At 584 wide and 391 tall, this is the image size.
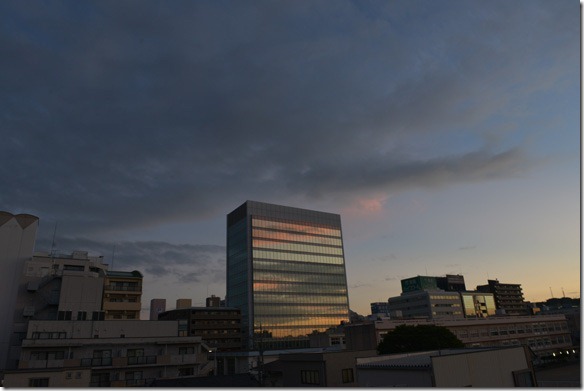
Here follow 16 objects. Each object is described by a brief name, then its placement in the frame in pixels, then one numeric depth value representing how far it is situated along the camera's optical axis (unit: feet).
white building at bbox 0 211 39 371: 173.17
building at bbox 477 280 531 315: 638.53
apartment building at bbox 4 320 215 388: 134.72
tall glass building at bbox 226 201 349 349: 375.04
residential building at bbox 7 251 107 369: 172.89
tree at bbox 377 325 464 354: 173.78
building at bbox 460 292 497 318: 522.47
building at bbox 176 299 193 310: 388.16
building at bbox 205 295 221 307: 495.94
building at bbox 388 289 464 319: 486.79
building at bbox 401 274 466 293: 528.83
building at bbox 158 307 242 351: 347.15
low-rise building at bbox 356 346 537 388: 59.16
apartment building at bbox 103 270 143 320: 219.00
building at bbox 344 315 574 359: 256.93
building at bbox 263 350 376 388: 101.30
